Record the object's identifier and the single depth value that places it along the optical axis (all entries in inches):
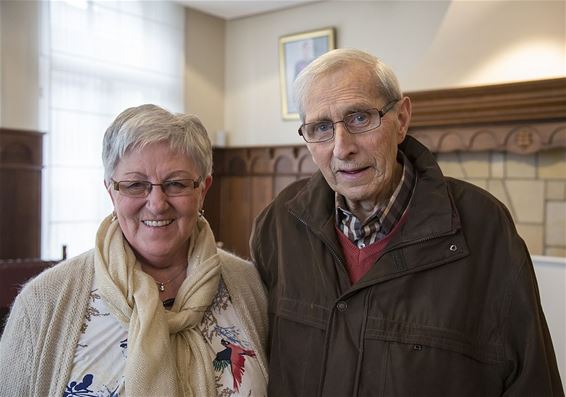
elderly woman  47.6
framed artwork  195.3
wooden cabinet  155.8
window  167.5
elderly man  47.3
